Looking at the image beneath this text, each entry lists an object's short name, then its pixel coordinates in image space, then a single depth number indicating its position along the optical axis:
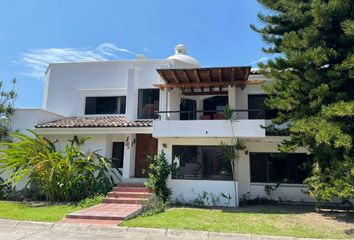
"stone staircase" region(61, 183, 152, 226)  10.43
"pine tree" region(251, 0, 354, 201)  10.36
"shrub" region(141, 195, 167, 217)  11.82
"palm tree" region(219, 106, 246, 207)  14.05
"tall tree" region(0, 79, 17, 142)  16.06
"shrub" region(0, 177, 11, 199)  15.04
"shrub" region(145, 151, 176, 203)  14.10
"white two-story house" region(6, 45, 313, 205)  14.54
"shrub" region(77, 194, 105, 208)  13.01
